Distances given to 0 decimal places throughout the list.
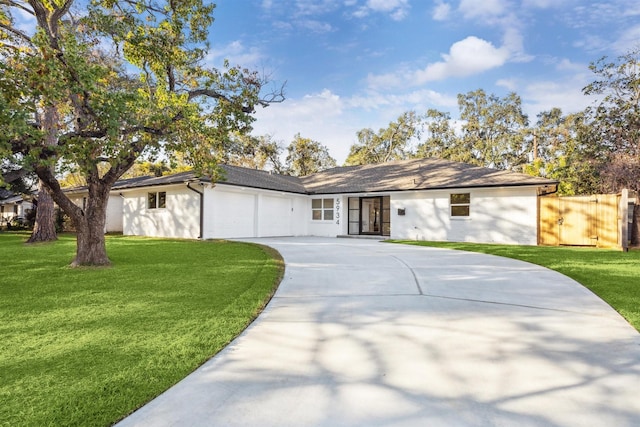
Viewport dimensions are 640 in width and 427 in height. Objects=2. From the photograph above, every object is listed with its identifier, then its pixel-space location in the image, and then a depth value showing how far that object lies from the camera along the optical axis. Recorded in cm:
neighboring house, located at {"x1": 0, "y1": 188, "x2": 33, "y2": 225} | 3000
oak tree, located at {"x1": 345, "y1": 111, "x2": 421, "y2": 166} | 3666
